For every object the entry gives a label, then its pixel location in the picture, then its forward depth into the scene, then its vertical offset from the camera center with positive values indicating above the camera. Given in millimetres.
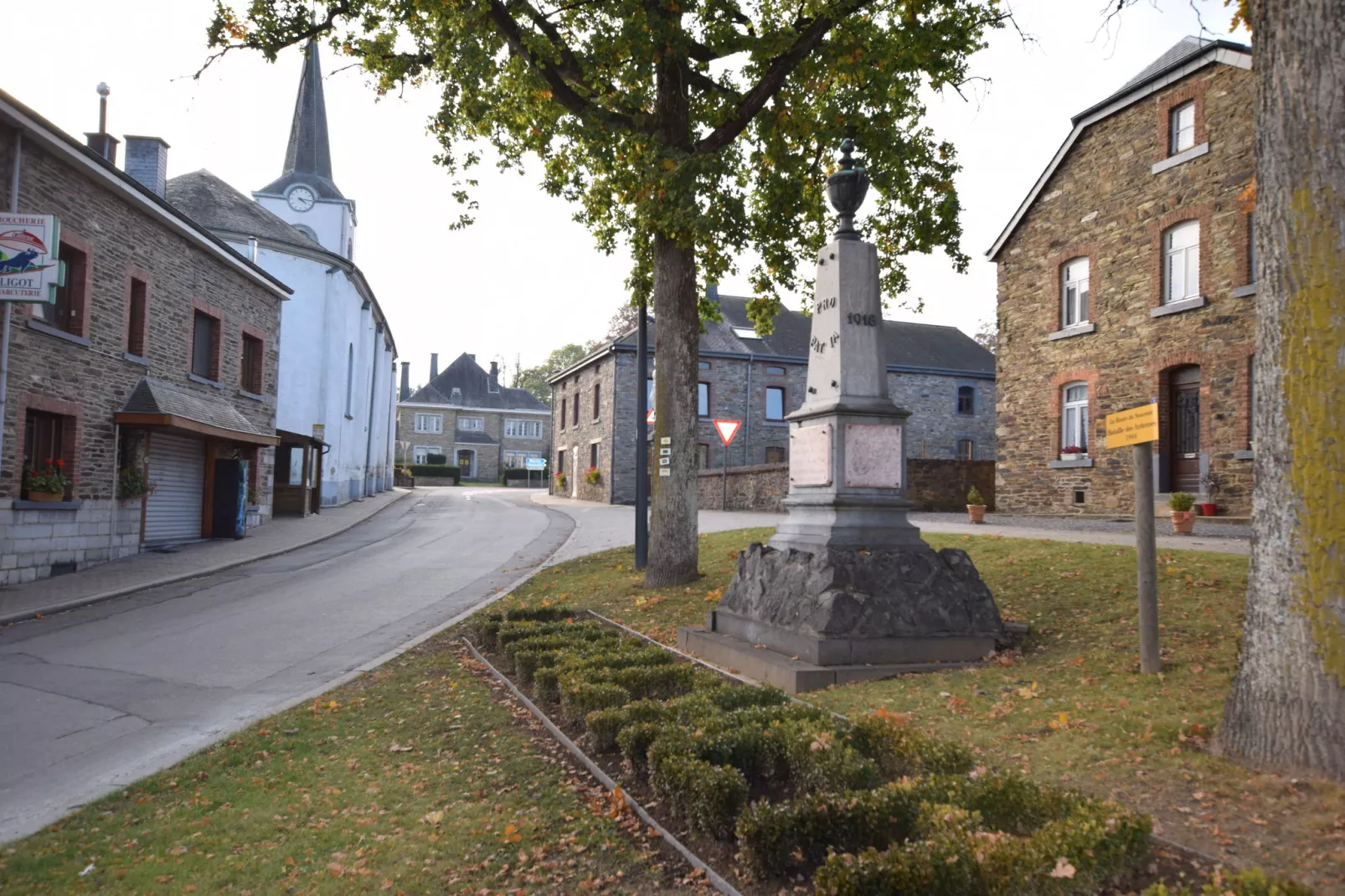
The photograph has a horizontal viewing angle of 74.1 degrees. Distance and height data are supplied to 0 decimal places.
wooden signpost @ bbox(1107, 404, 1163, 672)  5973 -226
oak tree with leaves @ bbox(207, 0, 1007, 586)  10977 +5206
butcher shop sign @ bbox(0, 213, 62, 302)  12672 +2977
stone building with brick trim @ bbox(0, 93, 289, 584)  14086 +1926
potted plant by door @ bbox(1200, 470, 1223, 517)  16119 +117
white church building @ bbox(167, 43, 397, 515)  29375 +6499
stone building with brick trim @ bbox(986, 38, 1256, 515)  16203 +4100
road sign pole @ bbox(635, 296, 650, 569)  13461 +74
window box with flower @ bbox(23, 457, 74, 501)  14244 -257
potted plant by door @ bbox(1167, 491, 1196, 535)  14953 -271
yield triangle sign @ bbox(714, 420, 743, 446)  23719 +1502
